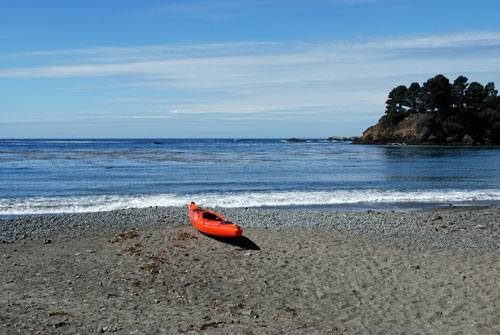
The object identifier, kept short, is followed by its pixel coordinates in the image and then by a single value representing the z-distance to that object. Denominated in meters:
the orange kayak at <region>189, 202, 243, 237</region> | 11.90
